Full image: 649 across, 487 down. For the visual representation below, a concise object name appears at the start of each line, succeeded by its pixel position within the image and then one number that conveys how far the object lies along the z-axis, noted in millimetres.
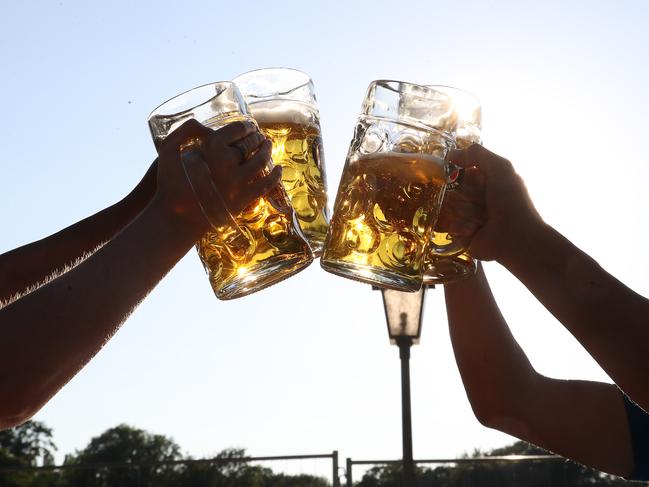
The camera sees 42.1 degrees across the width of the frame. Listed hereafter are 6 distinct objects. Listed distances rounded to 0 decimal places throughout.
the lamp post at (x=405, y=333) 5695
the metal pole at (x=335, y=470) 6664
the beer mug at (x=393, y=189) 1534
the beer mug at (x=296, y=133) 1570
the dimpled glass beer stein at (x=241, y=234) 1464
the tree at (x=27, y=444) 40656
